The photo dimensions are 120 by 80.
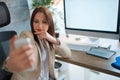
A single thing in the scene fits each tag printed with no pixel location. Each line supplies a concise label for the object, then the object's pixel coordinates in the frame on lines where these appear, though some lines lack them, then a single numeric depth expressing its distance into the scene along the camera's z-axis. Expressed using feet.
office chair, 3.71
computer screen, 3.97
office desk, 3.33
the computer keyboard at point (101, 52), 3.85
